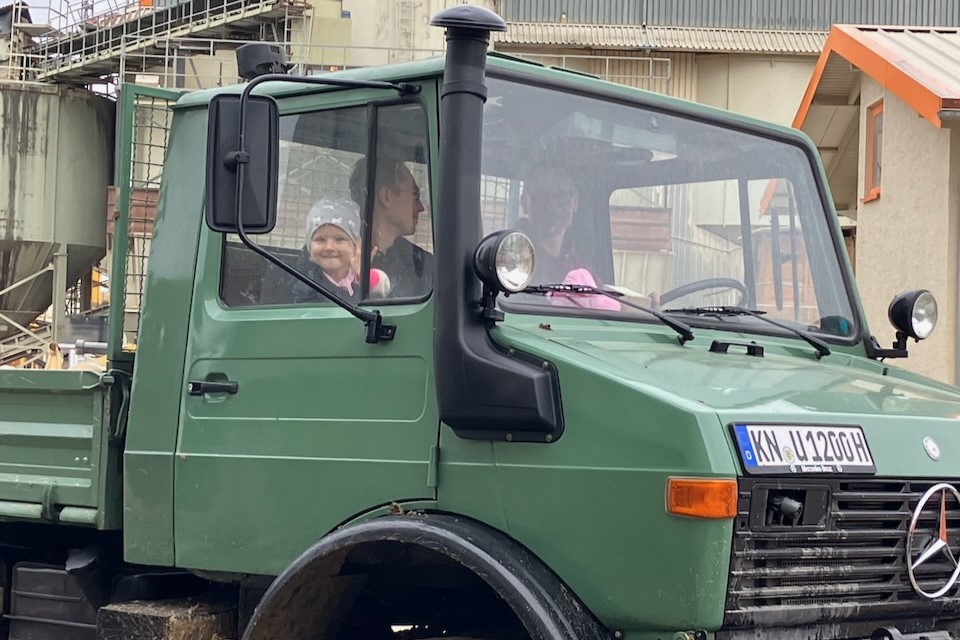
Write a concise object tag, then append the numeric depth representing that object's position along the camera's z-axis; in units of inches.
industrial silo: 1028.5
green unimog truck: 135.9
